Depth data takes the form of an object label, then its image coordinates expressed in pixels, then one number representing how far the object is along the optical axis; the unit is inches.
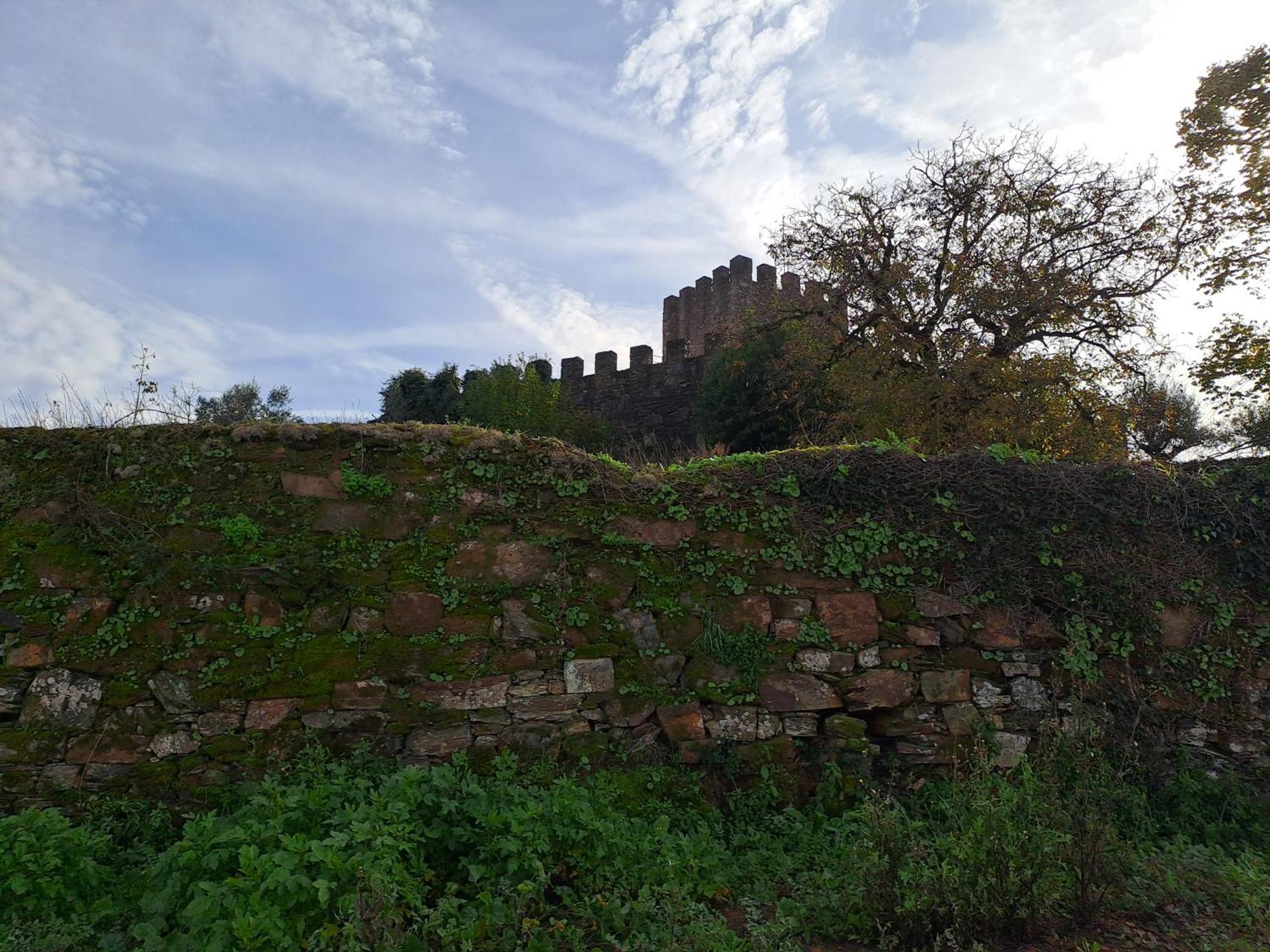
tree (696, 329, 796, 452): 591.0
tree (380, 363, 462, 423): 795.4
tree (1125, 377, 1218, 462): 487.5
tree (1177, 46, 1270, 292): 493.0
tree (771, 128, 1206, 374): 475.8
